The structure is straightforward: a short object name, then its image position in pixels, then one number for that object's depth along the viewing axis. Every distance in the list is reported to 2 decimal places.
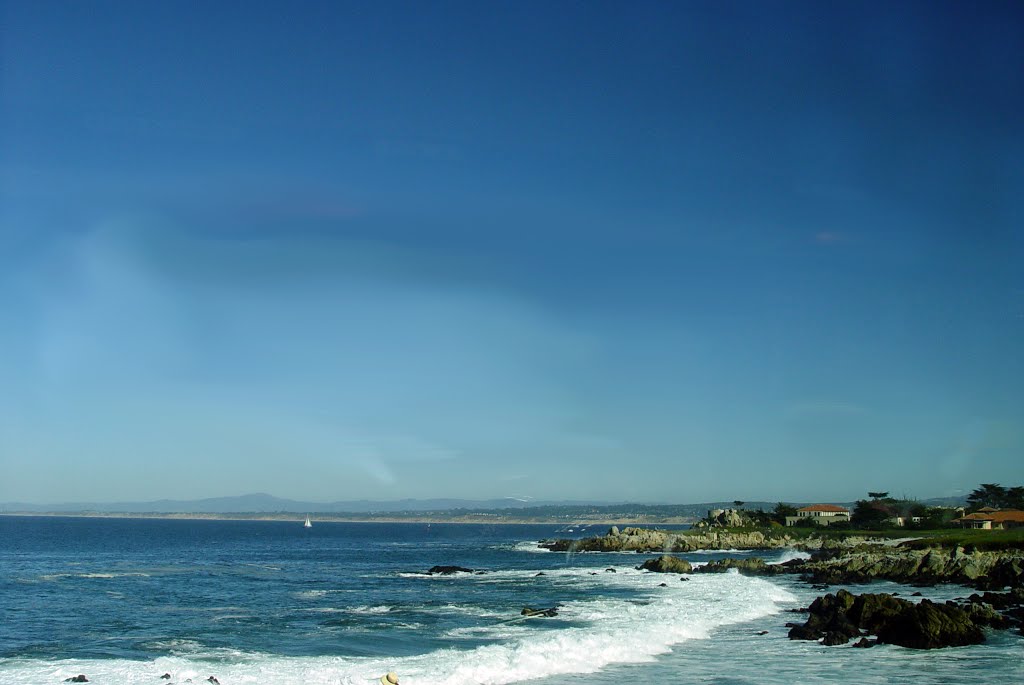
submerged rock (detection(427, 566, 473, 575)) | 70.46
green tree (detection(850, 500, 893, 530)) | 118.31
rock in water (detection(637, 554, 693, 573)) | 68.18
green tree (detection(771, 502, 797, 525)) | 136.75
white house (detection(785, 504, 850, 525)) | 131.12
